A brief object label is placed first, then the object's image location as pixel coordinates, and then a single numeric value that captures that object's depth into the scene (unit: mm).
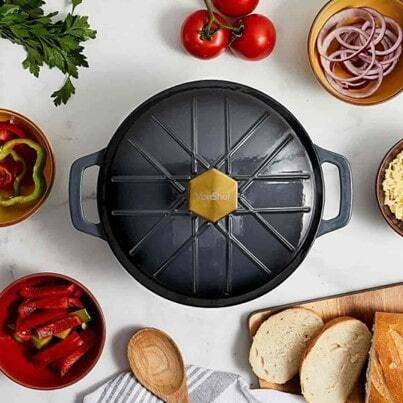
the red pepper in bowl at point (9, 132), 1709
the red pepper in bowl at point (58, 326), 1709
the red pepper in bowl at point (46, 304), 1714
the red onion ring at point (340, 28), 1702
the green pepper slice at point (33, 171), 1681
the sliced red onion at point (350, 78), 1695
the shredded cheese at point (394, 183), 1703
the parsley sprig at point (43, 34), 1636
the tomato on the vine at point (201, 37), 1692
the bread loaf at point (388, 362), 1721
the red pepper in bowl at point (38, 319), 1716
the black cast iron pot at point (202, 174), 1495
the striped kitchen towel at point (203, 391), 1788
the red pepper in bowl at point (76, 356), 1741
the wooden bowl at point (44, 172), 1688
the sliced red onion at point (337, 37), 1700
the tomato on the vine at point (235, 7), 1695
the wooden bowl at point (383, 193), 1703
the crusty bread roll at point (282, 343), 1777
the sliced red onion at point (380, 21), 1696
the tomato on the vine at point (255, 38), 1690
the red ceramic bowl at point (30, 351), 1726
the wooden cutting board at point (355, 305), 1787
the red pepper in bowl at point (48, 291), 1719
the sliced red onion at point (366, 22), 1698
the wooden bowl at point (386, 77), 1685
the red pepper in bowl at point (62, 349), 1738
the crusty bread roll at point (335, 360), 1758
